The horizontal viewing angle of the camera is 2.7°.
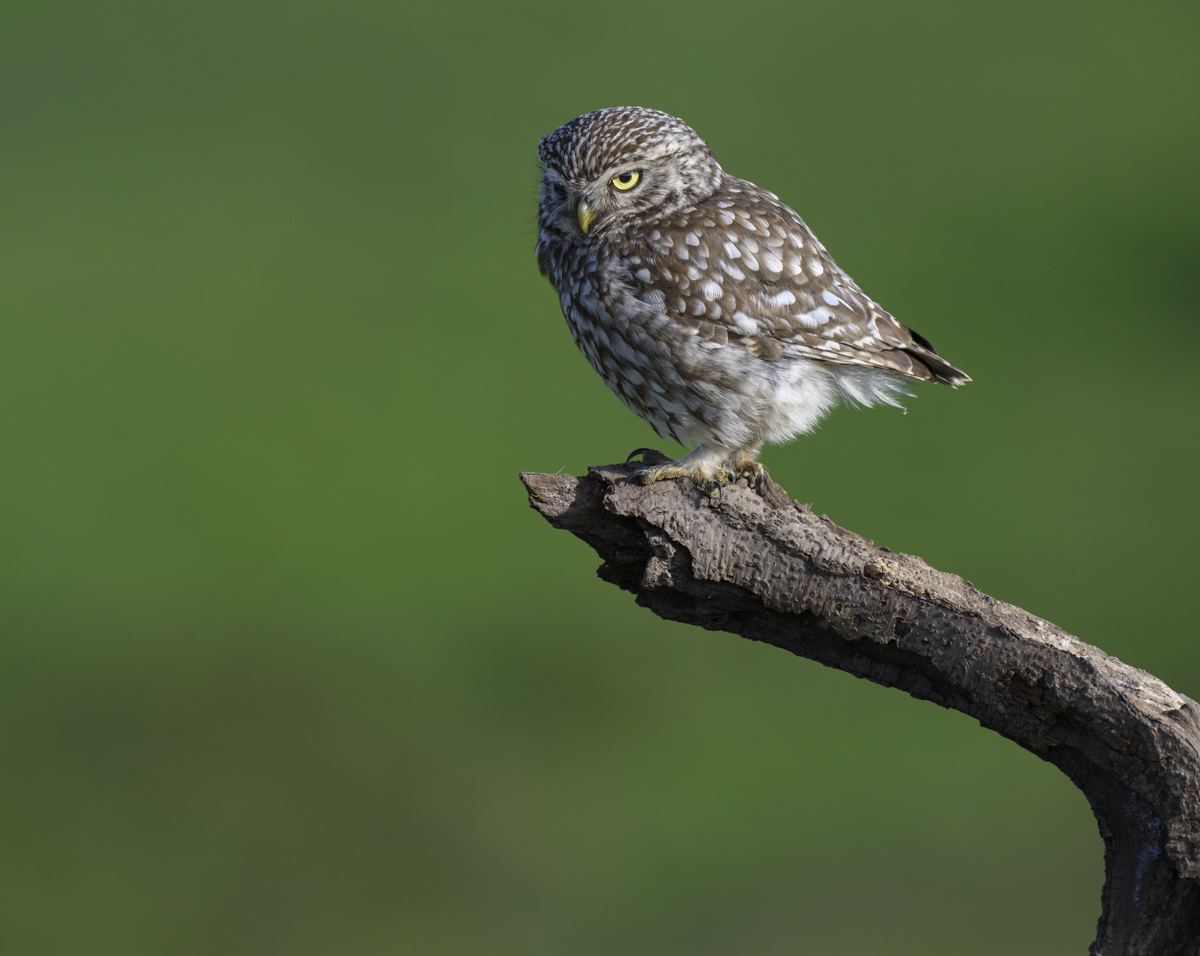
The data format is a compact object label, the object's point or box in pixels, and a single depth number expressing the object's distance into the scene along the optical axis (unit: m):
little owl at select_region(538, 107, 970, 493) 11.40
